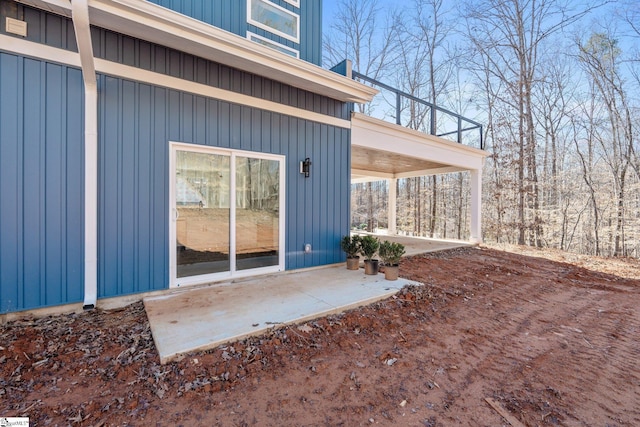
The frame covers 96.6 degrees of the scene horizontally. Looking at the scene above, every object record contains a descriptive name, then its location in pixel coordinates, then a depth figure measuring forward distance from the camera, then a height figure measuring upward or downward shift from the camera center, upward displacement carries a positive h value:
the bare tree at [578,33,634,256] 10.75 +4.35
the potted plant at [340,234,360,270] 5.01 -0.69
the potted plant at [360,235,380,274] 4.68 -0.68
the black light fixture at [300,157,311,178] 4.73 +0.75
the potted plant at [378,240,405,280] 4.40 -0.74
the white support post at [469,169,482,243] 8.73 +0.19
